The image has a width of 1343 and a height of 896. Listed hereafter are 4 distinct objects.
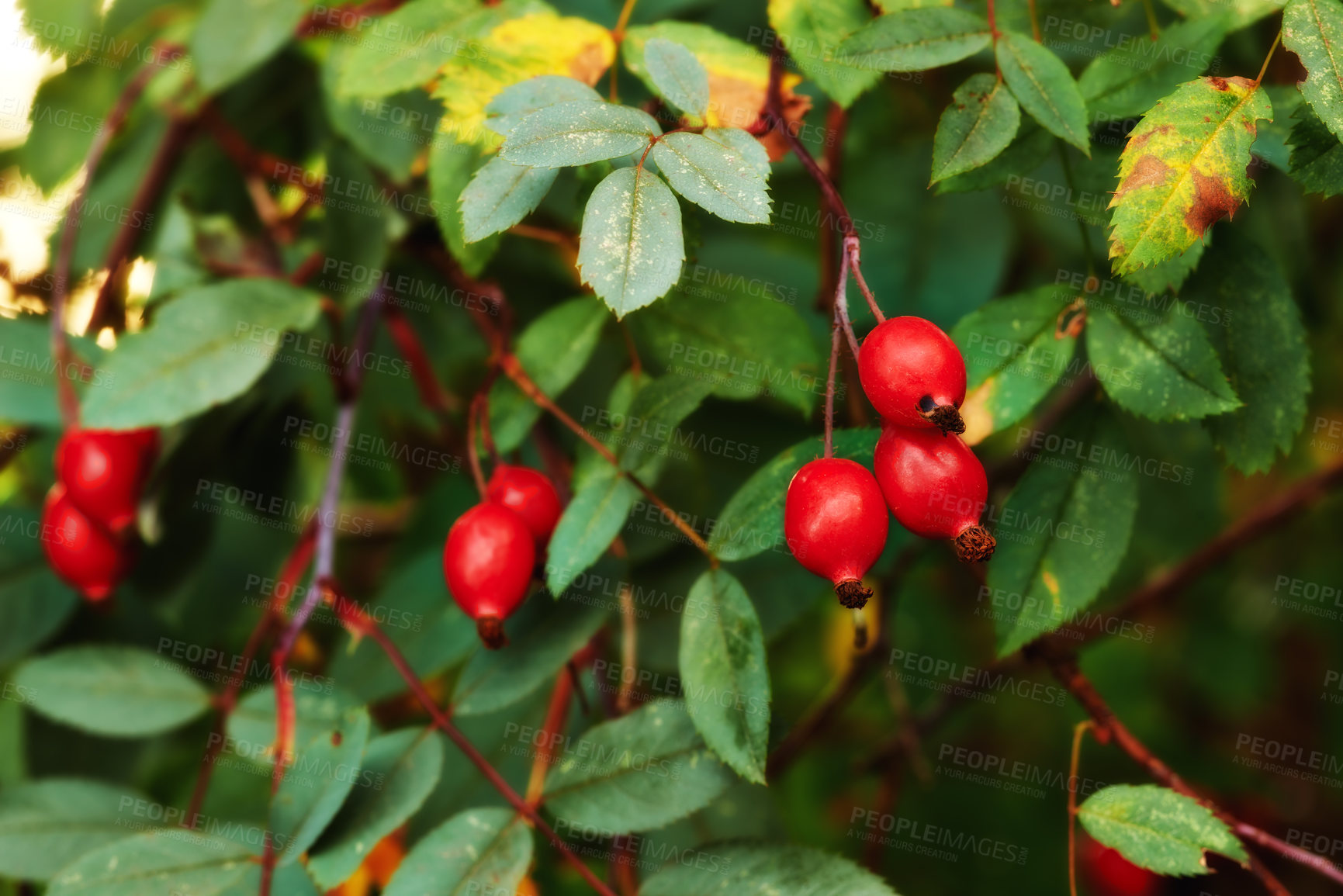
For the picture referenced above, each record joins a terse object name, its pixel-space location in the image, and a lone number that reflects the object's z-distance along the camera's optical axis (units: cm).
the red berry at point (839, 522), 49
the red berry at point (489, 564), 51
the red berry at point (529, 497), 53
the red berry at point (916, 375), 48
